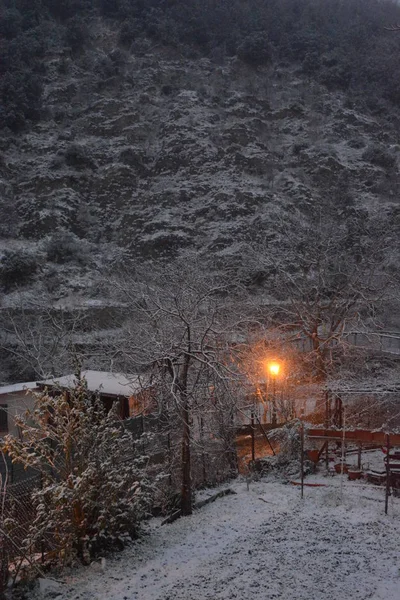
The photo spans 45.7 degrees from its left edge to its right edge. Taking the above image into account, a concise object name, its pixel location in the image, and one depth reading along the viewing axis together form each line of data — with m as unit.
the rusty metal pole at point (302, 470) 9.03
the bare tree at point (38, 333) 21.00
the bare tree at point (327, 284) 17.64
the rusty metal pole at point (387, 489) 8.00
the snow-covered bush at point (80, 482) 6.51
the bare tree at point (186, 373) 8.55
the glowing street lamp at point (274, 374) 13.96
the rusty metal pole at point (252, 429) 11.28
